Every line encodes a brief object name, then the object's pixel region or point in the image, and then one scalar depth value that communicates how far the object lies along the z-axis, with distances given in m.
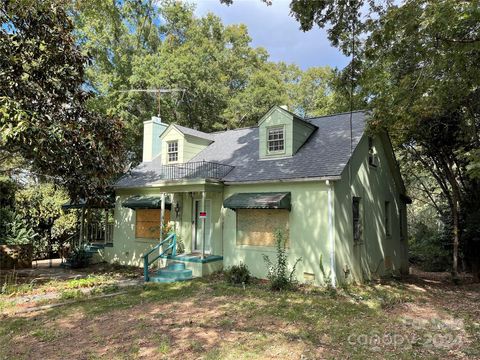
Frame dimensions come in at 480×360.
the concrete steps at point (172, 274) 11.22
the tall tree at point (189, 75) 21.83
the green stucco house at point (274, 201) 10.42
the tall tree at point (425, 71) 7.16
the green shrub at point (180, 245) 13.23
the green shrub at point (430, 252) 18.22
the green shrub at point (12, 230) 14.39
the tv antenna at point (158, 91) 21.52
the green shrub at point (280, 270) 9.48
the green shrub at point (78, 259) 14.35
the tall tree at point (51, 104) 8.37
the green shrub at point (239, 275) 10.49
